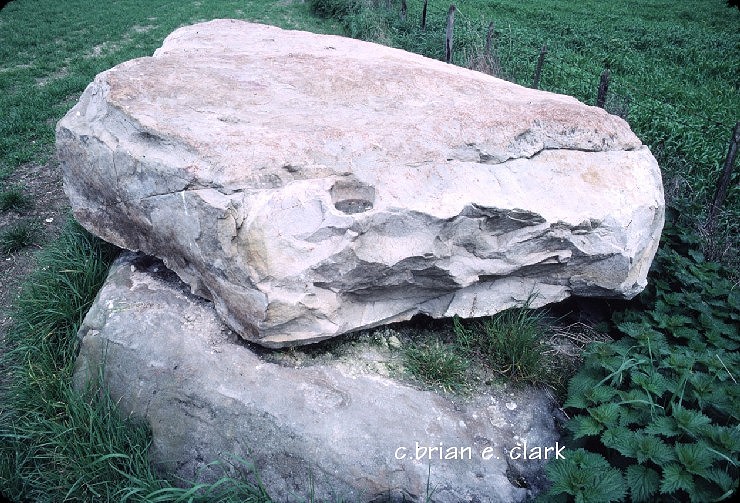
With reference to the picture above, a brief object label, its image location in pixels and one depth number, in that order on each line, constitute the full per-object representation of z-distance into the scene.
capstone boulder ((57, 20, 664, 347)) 2.54
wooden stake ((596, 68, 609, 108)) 4.83
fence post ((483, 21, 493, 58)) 7.04
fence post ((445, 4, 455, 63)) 7.30
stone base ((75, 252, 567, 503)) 2.41
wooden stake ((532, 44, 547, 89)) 6.11
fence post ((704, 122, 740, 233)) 3.87
